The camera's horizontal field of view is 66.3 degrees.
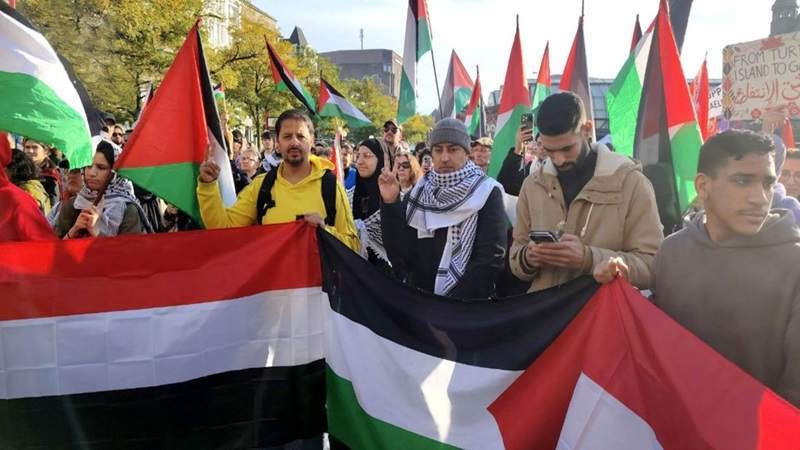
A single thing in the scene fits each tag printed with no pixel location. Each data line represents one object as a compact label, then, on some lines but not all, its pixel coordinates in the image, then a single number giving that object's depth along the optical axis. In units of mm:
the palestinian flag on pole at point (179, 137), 3484
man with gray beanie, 3318
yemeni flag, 2838
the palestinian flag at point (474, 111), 12188
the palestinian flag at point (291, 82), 7742
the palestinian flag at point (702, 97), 7305
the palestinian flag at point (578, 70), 7293
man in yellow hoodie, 3521
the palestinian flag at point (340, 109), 10234
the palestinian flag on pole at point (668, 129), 3830
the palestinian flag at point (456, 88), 11117
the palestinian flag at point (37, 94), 3254
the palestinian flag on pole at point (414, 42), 6914
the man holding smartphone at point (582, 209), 2525
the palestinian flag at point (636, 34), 8109
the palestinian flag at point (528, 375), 1943
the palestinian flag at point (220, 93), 10783
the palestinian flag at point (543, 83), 10520
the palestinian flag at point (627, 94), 5688
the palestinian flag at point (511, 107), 6246
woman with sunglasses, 5105
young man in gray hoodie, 2012
